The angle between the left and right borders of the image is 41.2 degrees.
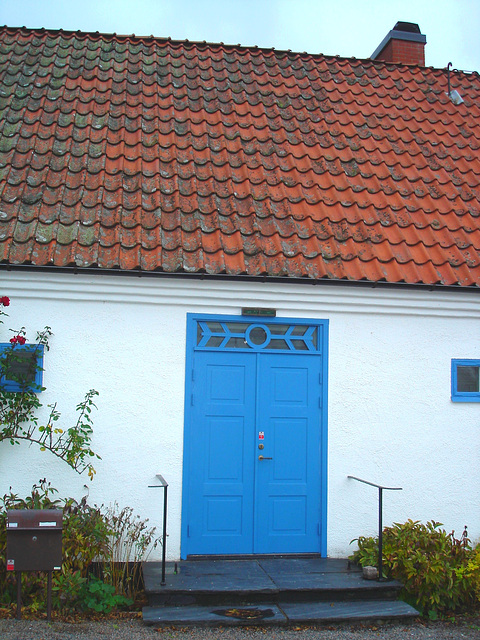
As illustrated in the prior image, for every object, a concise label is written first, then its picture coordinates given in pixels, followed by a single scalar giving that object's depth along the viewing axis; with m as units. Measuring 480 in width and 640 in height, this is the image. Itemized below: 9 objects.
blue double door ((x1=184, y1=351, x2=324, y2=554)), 6.76
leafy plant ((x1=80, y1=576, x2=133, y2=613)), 5.70
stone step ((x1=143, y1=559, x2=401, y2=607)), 5.77
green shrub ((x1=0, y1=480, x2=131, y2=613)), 5.69
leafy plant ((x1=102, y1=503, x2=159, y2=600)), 6.12
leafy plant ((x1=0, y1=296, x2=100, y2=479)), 6.23
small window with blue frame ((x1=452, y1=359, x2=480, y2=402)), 7.27
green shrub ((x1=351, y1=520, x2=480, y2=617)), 6.09
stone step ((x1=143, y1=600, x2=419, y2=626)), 5.50
